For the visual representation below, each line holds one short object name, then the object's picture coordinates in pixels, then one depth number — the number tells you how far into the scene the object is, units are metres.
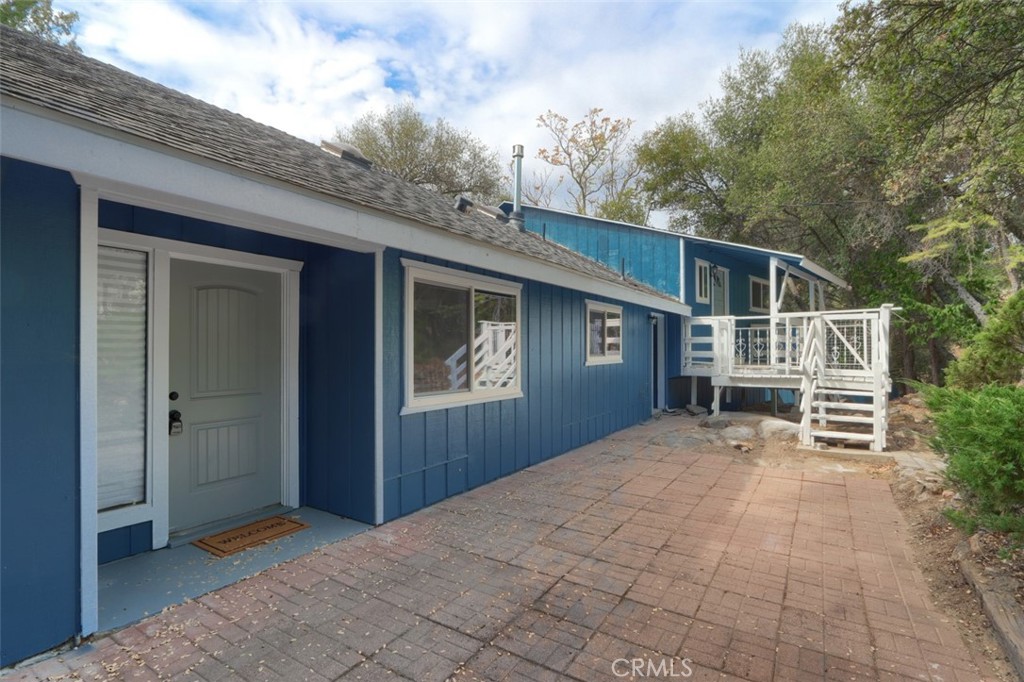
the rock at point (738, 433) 7.76
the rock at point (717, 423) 8.66
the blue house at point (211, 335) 2.32
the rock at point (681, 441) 7.45
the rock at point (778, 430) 7.68
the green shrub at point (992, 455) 2.86
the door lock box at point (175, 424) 3.69
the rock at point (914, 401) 12.25
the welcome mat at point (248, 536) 3.58
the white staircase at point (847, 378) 7.06
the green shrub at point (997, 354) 4.98
